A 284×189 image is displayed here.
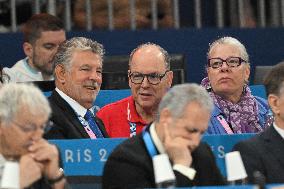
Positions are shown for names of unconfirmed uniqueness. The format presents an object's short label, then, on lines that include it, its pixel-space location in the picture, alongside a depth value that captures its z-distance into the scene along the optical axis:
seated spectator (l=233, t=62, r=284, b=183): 13.42
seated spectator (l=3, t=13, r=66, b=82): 19.51
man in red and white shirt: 16.10
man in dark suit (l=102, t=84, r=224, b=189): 12.32
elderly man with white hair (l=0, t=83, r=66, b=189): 11.81
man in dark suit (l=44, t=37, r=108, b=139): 15.40
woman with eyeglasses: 16.42
